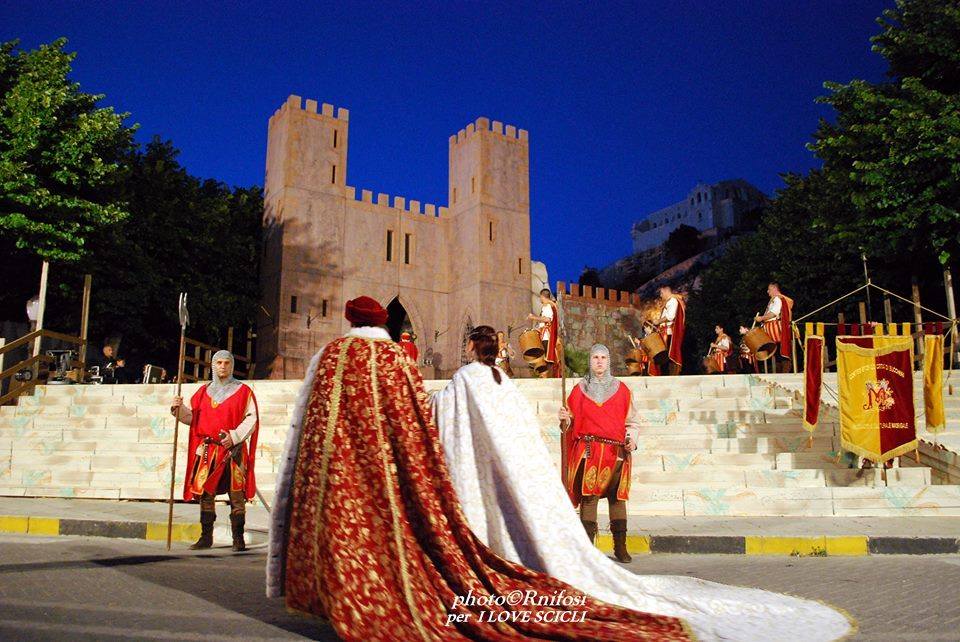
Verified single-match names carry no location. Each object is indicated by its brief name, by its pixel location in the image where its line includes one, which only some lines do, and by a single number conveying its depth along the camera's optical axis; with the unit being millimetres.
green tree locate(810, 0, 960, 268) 15641
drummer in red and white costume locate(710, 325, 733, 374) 18438
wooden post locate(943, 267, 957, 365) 15958
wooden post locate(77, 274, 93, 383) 16000
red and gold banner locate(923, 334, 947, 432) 9750
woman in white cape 4027
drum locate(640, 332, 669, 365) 13977
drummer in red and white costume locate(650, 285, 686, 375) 14047
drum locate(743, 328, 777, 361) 13875
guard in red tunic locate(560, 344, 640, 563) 6609
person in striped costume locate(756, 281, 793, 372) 14141
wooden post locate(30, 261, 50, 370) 14969
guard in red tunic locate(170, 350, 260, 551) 7105
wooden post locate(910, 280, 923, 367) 15289
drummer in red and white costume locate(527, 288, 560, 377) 15062
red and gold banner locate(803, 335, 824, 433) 10016
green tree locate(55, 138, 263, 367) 23094
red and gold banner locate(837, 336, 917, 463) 9117
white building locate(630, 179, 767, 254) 81562
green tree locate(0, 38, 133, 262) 19109
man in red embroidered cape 3551
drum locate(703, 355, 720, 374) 18719
